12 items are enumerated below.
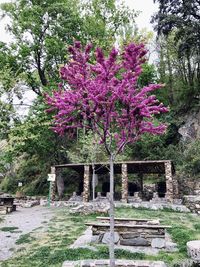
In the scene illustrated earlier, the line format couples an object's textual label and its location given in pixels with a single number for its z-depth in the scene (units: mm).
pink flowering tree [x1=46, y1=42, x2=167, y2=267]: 4527
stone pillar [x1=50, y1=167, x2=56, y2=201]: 20711
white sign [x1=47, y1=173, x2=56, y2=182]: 17359
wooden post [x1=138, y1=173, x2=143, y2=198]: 23352
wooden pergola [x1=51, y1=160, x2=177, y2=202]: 18172
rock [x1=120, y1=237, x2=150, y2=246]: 7168
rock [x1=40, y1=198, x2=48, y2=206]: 20175
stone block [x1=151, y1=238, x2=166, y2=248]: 6914
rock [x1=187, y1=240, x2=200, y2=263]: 5395
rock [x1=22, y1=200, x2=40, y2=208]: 19381
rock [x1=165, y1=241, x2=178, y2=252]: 6750
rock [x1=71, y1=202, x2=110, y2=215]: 13995
